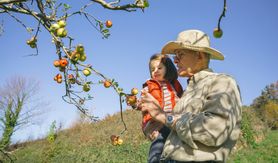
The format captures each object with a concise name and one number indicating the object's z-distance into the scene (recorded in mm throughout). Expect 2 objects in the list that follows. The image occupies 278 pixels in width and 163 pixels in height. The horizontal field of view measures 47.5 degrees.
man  1947
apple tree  1750
